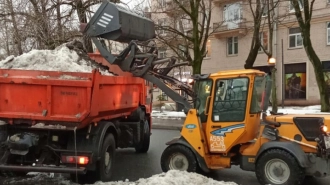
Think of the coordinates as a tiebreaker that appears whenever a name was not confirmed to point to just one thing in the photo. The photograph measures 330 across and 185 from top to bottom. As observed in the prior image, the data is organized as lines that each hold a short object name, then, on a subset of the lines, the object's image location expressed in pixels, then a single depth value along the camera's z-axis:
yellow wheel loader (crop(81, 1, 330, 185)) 6.52
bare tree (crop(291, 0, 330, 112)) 18.38
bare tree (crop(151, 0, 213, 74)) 21.28
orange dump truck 6.06
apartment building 28.98
